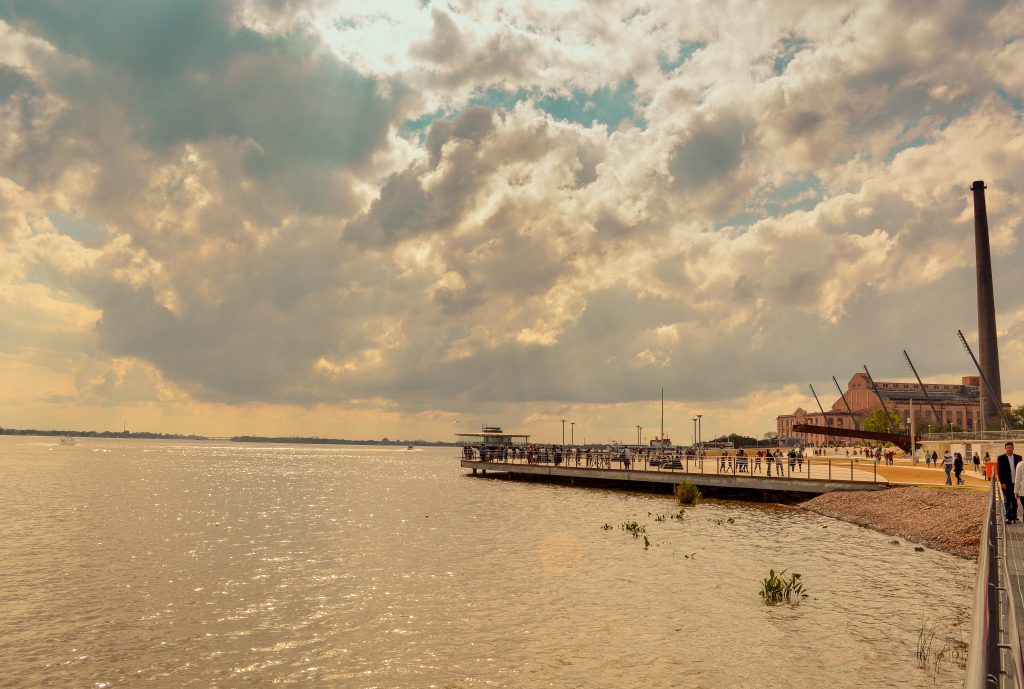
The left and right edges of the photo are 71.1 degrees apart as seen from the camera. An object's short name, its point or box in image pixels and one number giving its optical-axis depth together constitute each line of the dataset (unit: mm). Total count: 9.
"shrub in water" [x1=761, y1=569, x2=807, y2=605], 19219
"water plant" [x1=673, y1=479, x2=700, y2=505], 44706
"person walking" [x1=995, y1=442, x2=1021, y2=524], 20266
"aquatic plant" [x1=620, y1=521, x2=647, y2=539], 32062
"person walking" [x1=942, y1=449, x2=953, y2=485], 38531
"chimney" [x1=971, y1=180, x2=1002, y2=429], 99812
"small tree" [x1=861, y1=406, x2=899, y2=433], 157175
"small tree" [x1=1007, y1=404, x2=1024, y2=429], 157462
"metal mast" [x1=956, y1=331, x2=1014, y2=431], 74188
